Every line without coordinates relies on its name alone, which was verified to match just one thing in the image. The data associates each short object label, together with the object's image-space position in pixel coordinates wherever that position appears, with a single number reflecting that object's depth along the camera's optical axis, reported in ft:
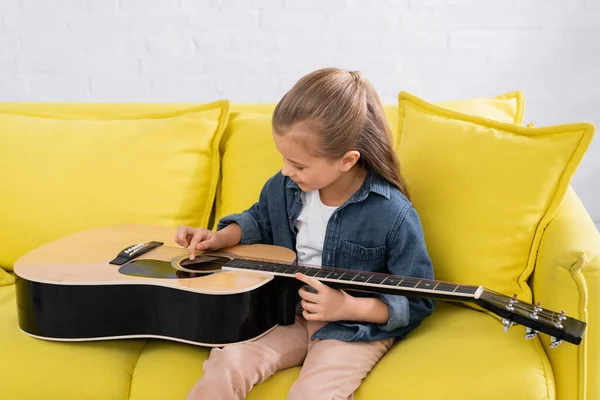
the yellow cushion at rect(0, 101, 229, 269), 6.05
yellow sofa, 4.22
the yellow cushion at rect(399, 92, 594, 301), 4.96
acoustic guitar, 4.48
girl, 4.44
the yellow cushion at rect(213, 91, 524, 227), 6.11
